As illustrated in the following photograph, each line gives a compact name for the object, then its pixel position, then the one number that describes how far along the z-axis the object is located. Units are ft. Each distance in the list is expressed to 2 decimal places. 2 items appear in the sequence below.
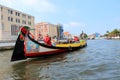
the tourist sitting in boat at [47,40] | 27.59
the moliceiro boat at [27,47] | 21.03
